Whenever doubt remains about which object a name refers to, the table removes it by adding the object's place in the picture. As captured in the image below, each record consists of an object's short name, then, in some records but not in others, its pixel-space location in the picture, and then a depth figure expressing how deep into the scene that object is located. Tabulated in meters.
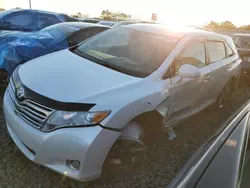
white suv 1.63
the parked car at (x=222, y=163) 0.95
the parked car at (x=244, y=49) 5.42
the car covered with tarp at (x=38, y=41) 2.96
